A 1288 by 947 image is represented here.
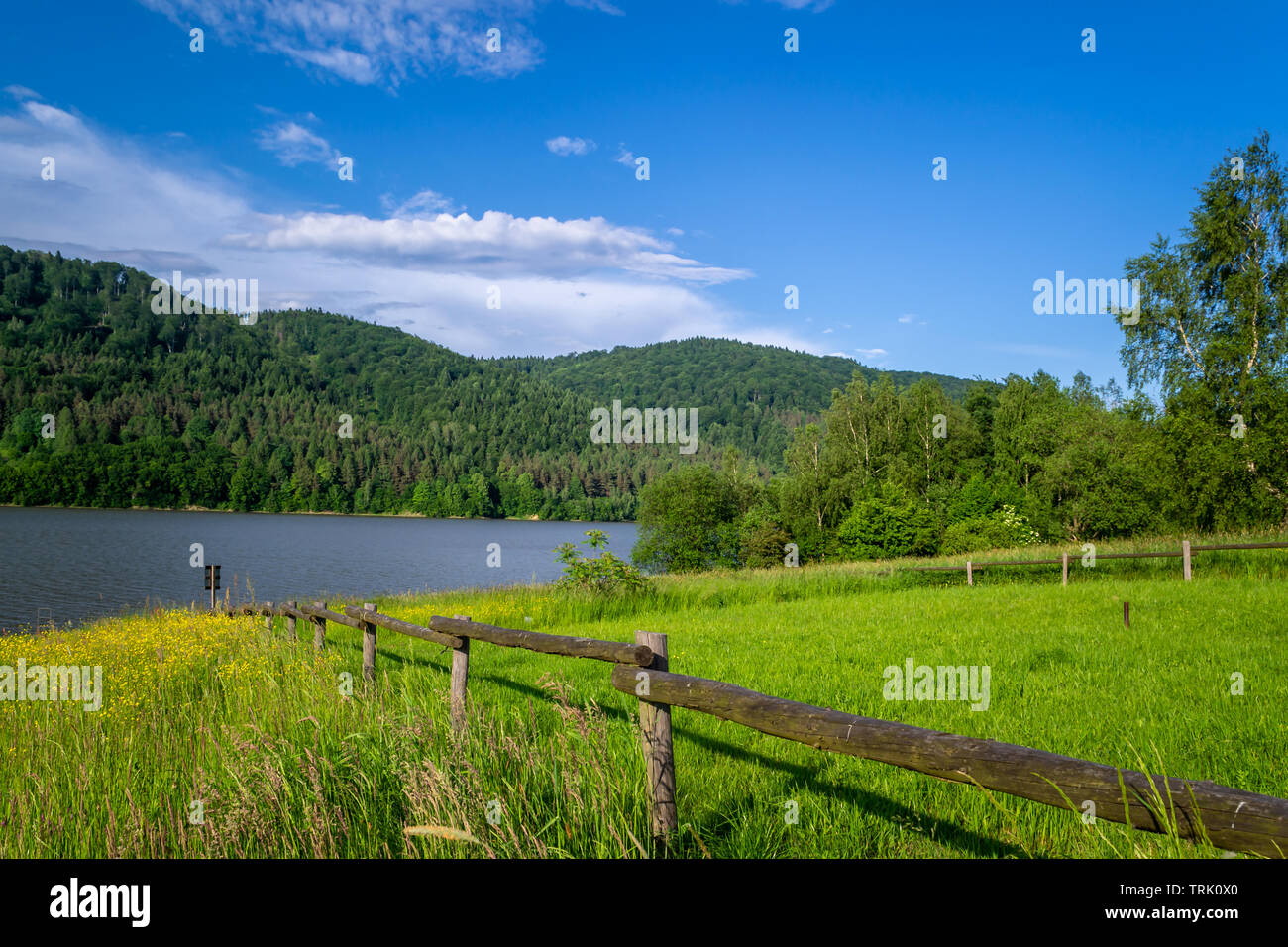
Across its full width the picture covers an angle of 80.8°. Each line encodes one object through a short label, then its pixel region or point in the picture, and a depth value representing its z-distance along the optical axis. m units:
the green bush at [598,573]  21.03
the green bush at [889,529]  48.62
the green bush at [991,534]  46.69
